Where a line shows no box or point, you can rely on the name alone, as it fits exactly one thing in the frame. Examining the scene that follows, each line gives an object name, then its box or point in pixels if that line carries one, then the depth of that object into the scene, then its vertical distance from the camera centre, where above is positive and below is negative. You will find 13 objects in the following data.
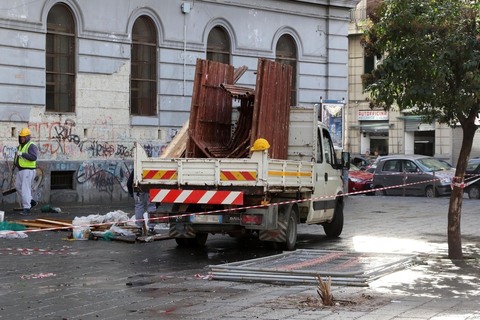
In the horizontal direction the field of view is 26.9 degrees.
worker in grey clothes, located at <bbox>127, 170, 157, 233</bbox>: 18.48 -0.74
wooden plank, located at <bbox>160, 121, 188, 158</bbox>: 17.25 +0.34
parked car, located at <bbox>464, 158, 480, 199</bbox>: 32.22 -0.39
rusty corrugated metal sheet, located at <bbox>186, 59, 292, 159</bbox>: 16.80 +0.95
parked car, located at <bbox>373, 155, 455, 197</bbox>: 32.94 -0.24
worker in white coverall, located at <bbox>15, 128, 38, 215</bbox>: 22.11 -0.07
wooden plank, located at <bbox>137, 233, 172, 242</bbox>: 17.58 -1.28
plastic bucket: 17.77 -1.21
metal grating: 12.19 -1.32
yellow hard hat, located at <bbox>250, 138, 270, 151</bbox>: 15.38 +0.32
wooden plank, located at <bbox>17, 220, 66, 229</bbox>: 19.02 -1.15
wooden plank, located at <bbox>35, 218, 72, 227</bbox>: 18.95 -1.12
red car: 37.16 -0.52
